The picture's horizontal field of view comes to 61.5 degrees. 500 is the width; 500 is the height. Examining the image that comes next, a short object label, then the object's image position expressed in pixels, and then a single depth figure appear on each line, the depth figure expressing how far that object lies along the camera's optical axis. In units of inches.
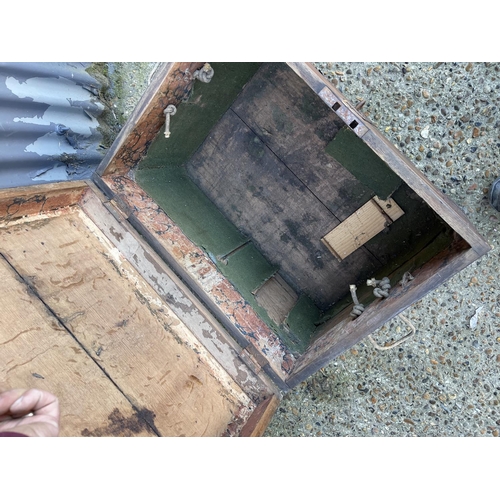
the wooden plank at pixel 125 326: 63.9
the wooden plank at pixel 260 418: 63.5
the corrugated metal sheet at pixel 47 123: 80.5
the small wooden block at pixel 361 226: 91.4
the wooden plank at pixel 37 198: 61.1
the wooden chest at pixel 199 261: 61.0
